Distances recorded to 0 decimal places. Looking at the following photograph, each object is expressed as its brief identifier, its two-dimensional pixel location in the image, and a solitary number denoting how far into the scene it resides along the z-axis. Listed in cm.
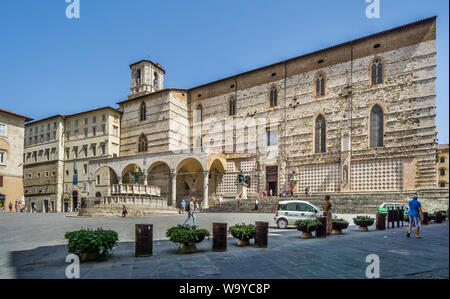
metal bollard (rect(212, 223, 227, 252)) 846
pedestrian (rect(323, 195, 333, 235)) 1219
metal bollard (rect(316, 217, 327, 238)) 1141
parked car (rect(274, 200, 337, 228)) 1548
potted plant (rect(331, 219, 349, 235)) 1245
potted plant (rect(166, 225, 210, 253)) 806
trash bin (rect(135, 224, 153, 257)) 761
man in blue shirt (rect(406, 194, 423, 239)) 1045
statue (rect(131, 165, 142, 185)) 2916
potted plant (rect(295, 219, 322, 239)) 1107
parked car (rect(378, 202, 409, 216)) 1991
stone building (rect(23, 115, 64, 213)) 4672
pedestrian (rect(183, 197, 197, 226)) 1554
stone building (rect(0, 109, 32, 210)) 3316
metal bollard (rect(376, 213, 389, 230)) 1398
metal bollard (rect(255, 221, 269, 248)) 904
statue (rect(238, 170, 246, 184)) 3306
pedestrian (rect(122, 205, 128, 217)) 2333
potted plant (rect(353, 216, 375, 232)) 1355
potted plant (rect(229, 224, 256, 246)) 930
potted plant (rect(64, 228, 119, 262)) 683
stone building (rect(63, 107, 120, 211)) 4331
